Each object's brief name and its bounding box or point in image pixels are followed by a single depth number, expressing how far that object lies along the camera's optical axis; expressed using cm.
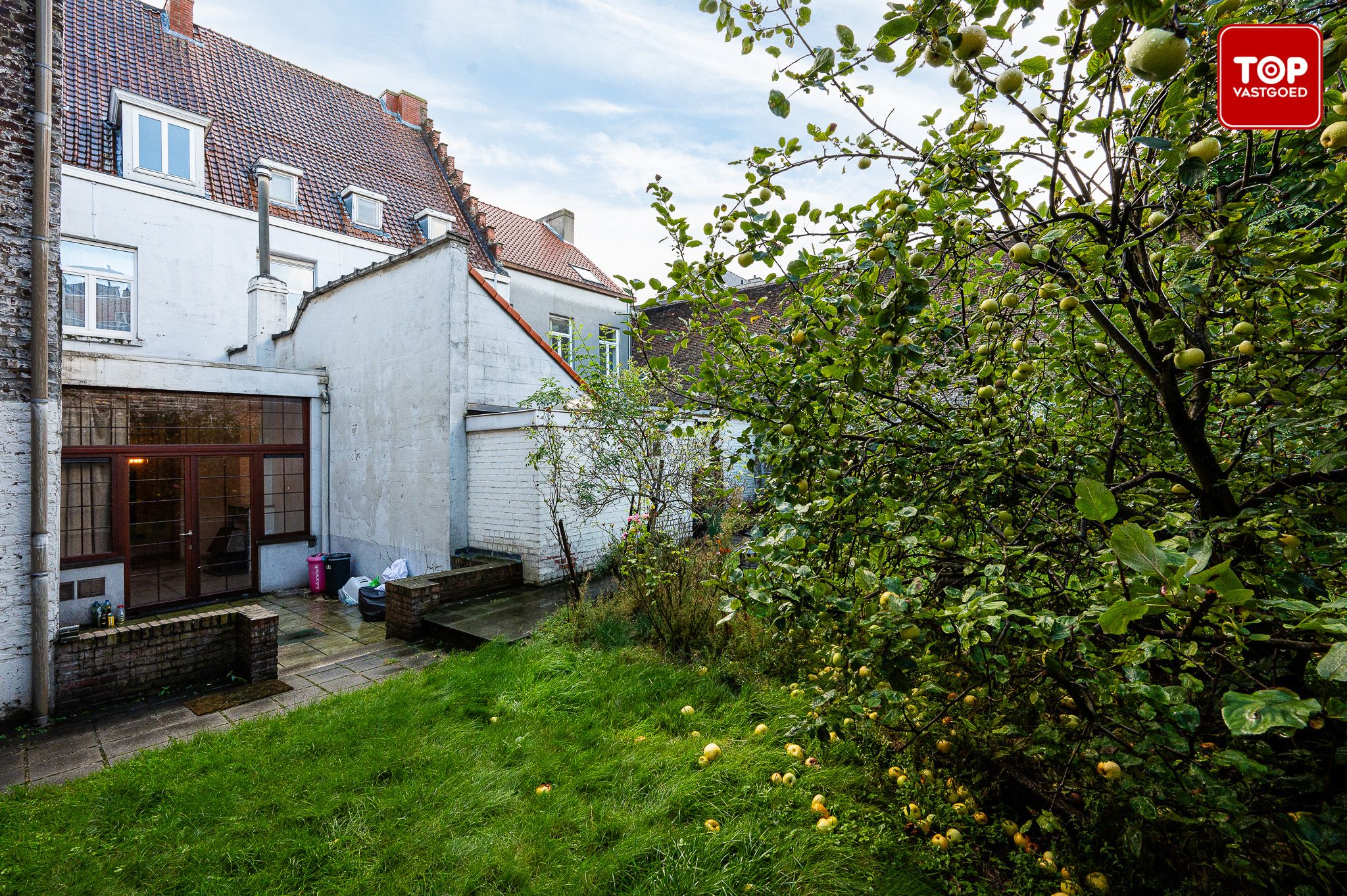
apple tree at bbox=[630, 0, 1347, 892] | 138
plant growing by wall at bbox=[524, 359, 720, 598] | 690
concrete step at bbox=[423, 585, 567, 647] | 598
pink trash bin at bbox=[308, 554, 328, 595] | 982
